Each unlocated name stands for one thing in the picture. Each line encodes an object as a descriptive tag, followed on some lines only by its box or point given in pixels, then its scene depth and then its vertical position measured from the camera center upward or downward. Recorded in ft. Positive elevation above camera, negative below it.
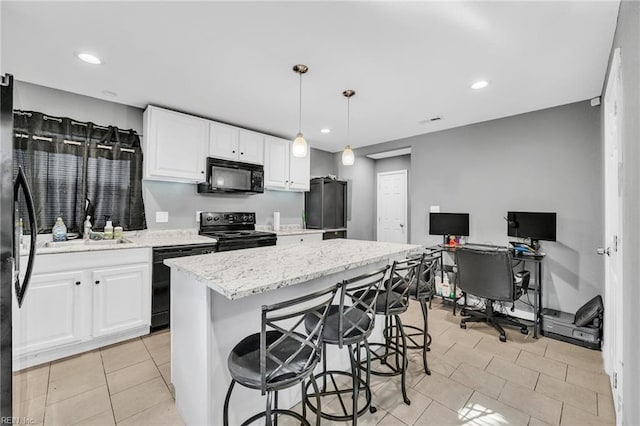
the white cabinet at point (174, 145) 10.12 +2.63
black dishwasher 9.16 -2.34
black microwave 11.55 +1.65
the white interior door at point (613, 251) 5.23 -0.72
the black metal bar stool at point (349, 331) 4.69 -2.04
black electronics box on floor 8.51 -3.56
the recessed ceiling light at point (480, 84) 8.57 +4.13
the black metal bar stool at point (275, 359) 3.57 -2.06
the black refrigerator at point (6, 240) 3.91 -0.38
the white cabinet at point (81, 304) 7.15 -2.53
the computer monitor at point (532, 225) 10.07 -0.28
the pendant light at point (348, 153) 9.12 +2.05
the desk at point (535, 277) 9.47 -2.15
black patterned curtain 8.53 +1.49
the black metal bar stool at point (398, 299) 5.75 -1.83
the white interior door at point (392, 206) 18.33 +0.70
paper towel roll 14.76 -0.33
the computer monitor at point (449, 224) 12.50 -0.31
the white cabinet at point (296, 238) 13.16 -1.12
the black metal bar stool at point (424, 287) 6.72 -1.76
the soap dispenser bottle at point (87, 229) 9.03 -0.49
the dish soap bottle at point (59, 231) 8.69 -0.53
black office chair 9.18 -2.17
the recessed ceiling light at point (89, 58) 7.13 +4.07
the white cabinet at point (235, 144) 11.69 +3.17
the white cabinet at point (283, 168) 13.73 +2.50
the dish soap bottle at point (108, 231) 9.41 -0.56
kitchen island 4.45 -1.65
